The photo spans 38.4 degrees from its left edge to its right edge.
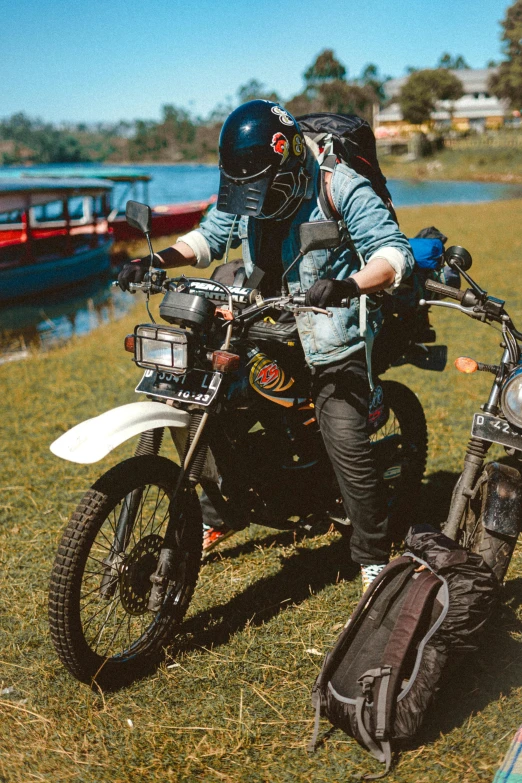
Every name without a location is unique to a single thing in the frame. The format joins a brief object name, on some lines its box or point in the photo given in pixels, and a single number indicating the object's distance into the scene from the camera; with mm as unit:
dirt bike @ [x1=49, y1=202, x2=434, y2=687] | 2627
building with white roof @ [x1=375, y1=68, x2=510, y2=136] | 114438
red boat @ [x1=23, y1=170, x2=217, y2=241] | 23484
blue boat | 17297
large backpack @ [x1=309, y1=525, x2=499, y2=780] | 2438
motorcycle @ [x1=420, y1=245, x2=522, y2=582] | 2717
